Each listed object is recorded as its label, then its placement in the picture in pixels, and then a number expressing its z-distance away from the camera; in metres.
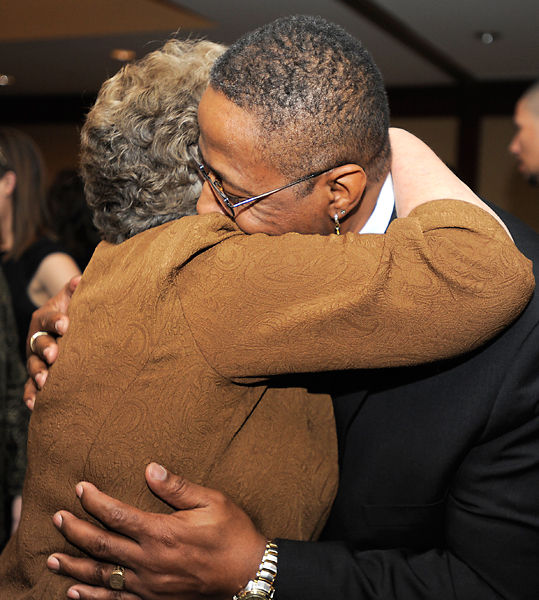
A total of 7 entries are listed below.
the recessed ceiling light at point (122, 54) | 7.52
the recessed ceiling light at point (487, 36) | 6.28
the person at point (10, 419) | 2.39
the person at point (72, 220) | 3.49
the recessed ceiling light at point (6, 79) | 8.97
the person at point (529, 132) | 4.06
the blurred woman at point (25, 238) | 3.06
